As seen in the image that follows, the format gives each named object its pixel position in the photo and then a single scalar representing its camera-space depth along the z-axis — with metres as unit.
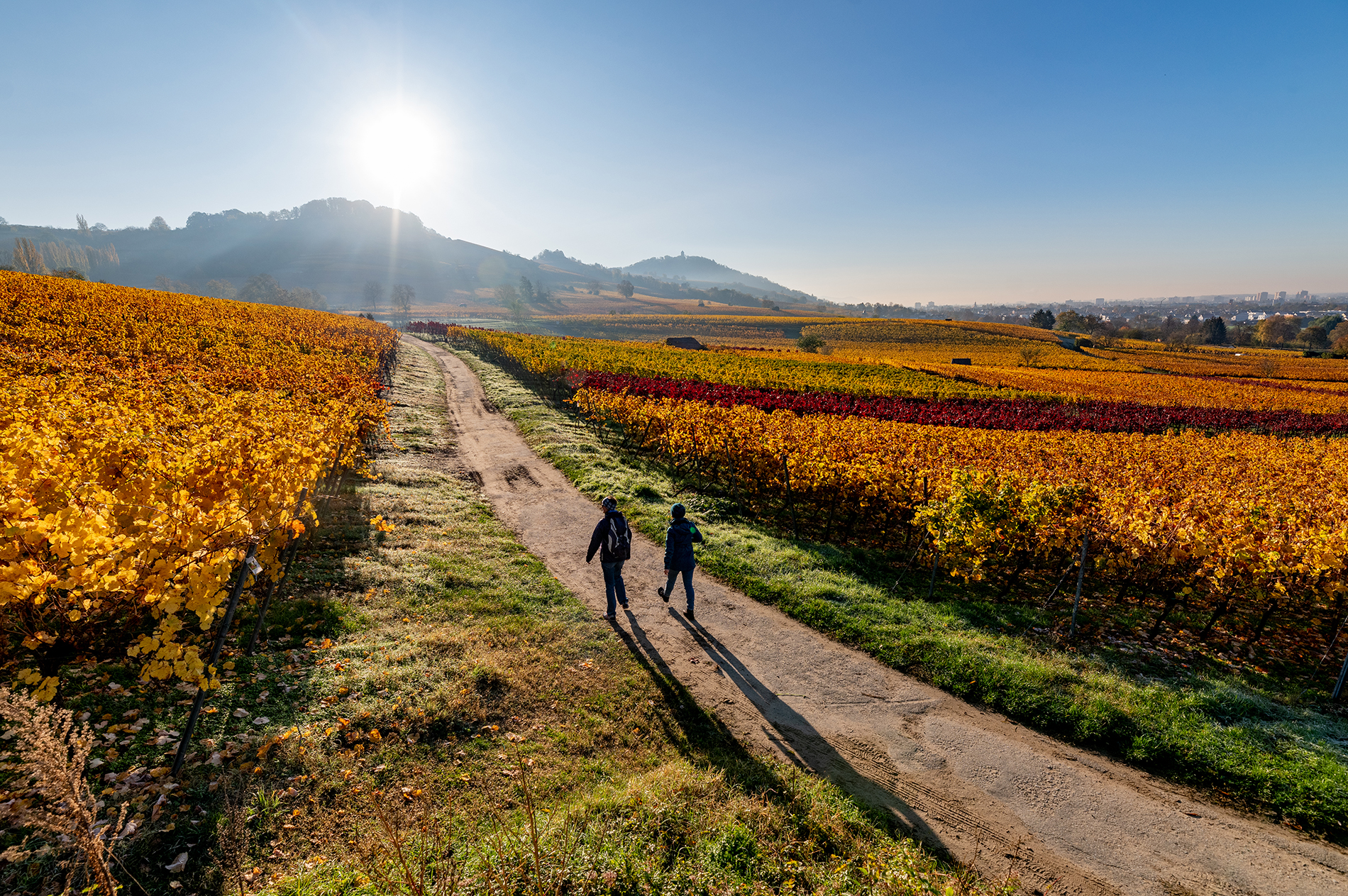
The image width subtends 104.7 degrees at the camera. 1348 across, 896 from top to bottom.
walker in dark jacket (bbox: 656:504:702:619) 9.50
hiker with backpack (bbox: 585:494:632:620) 9.32
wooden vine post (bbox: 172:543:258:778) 5.20
